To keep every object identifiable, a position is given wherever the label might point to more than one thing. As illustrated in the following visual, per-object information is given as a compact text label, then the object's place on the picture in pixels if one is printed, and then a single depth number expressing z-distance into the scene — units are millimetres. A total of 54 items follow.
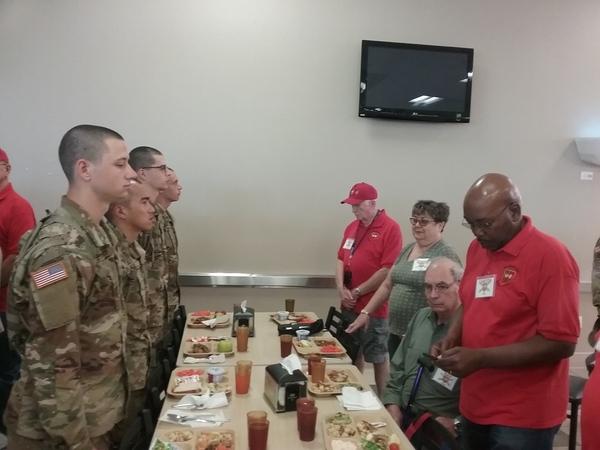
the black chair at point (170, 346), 2348
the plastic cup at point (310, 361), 2051
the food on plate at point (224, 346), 2473
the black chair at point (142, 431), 1611
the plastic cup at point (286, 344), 2387
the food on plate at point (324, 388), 1974
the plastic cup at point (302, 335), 2707
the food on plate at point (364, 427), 1681
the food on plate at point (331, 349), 2504
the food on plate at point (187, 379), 2029
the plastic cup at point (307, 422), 1597
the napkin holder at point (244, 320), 2828
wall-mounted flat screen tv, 3990
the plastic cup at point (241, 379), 1974
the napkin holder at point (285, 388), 1800
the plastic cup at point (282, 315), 3164
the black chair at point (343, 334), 2735
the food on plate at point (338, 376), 2124
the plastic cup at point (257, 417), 1515
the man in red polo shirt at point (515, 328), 1652
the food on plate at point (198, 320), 3039
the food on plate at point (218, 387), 1954
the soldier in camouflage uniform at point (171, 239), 3258
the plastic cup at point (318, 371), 2035
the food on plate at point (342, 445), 1559
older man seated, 2189
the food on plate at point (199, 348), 2467
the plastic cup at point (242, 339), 2510
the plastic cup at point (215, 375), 2059
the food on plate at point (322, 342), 2658
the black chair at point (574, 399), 2641
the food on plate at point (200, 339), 2633
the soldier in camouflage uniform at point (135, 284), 2061
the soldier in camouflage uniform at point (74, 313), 1477
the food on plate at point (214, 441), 1533
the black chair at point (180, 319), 3119
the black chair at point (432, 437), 1602
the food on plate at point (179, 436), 1597
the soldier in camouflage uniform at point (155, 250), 2600
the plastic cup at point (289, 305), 3260
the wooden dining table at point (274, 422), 1597
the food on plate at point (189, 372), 2115
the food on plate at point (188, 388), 1933
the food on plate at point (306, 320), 3098
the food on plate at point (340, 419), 1729
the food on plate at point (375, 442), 1574
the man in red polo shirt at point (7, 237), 2855
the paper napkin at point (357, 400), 1860
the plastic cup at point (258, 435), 1499
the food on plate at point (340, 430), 1650
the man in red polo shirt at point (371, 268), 3430
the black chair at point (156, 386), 1893
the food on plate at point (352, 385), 2029
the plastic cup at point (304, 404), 1618
